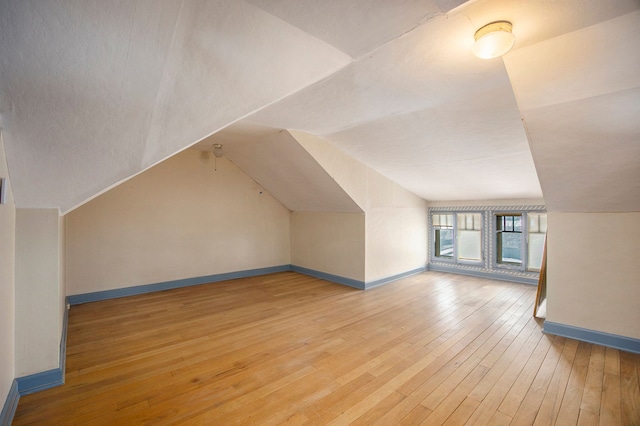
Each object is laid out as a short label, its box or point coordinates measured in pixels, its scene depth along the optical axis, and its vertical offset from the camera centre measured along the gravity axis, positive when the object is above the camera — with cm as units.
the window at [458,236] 602 -54
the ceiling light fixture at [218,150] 478 +106
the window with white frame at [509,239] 554 -54
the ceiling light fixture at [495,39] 159 +99
